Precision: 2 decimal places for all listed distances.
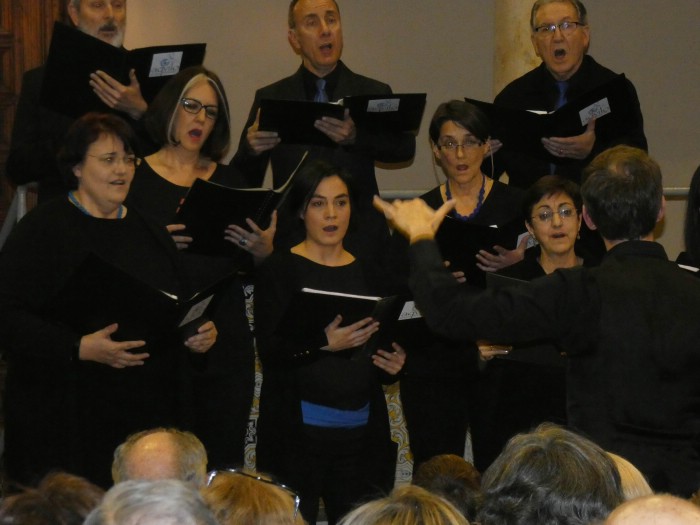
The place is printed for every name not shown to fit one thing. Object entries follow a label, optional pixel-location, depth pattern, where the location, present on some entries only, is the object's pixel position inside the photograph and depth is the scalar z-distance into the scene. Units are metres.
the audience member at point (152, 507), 3.75
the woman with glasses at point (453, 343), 9.74
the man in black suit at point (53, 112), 9.51
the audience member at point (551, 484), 4.71
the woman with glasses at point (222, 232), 9.43
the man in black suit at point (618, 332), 6.47
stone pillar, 13.02
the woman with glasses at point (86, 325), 8.25
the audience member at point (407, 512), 4.37
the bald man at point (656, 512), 3.72
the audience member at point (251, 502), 5.22
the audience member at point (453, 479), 6.67
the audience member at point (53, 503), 4.66
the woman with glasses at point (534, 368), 9.30
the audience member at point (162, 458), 6.51
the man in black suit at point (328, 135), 10.21
